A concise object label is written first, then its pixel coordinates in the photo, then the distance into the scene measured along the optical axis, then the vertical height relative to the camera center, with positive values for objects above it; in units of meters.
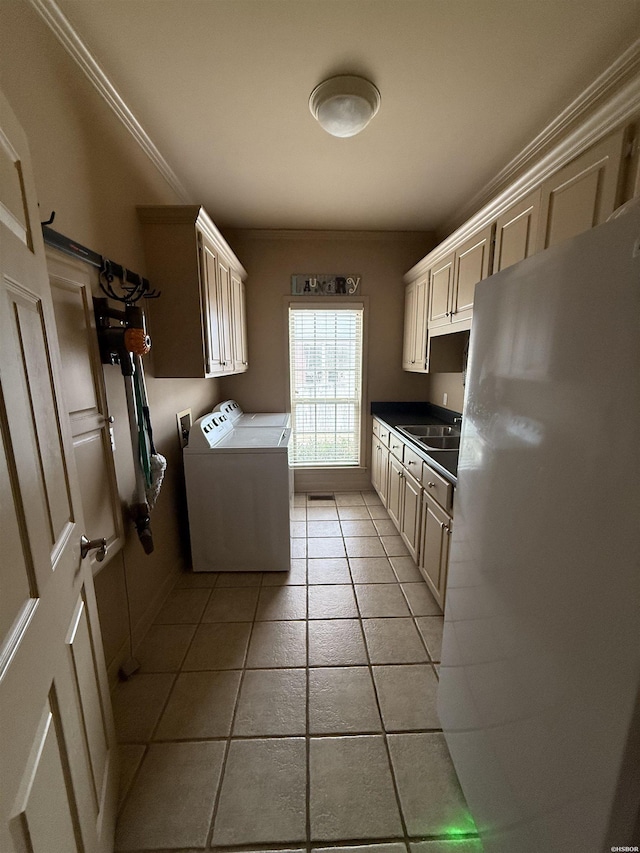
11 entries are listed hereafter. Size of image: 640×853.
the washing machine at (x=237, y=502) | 2.24 -0.92
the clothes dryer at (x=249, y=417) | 3.07 -0.49
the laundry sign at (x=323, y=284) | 3.37 +0.85
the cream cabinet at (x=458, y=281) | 2.00 +0.59
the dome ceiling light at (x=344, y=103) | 1.45 +1.20
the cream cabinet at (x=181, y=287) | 1.89 +0.49
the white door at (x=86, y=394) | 1.22 -0.10
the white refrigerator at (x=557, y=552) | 0.55 -0.38
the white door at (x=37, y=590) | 0.56 -0.46
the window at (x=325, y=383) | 3.53 -0.16
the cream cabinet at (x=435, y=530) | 1.78 -0.94
